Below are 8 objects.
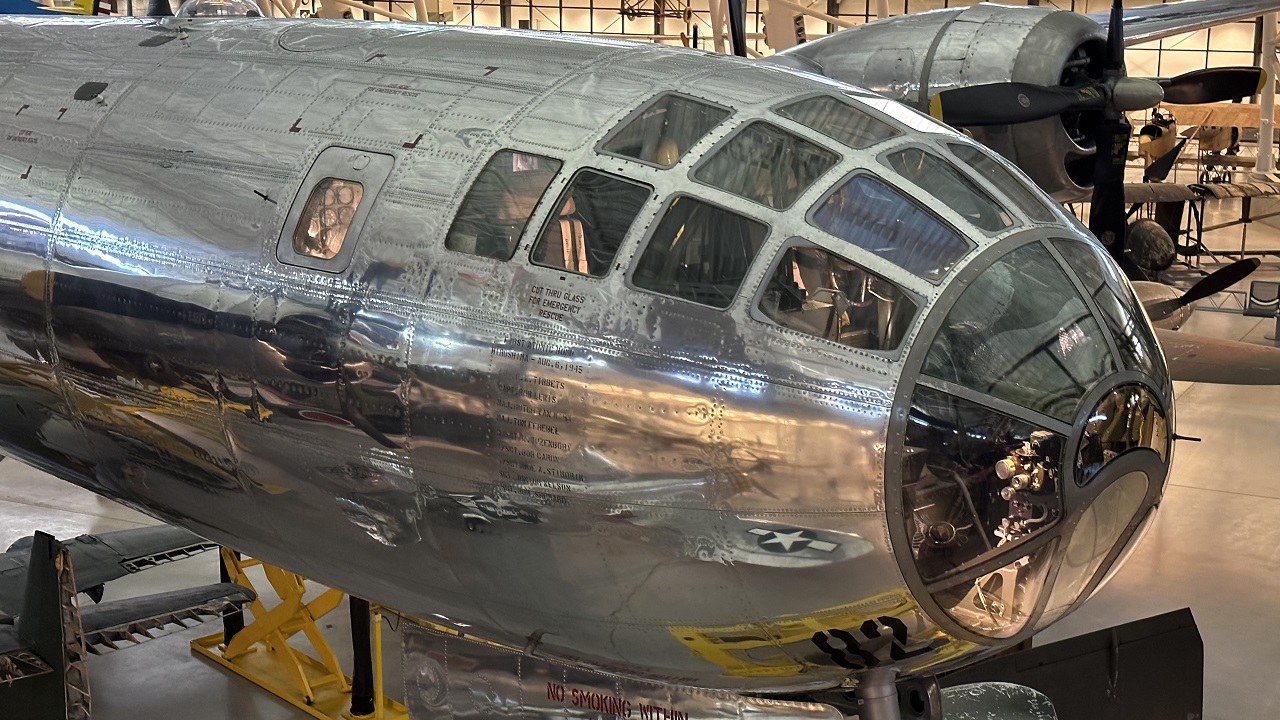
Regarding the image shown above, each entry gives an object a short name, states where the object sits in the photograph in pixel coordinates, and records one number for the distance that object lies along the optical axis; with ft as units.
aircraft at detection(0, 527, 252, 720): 22.33
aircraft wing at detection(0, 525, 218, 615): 29.96
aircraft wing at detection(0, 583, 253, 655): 28.86
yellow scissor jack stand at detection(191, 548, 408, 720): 29.68
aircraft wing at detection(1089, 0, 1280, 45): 56.59
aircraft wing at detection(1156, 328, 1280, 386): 39.19
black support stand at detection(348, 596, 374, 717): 28.66
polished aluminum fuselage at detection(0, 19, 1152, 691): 14.10
